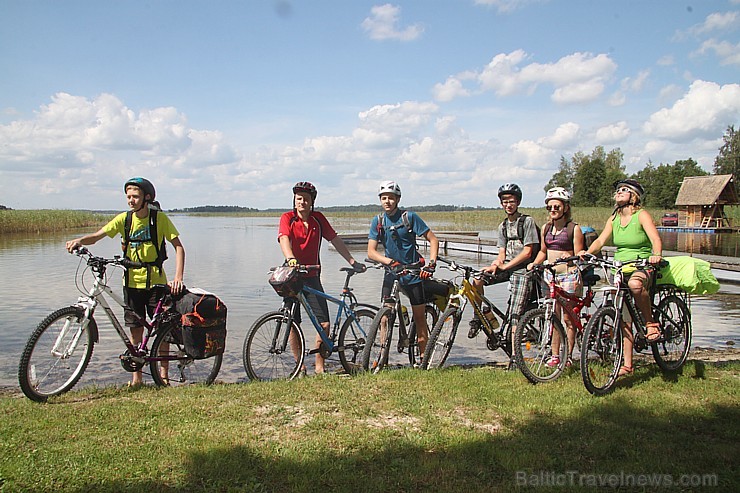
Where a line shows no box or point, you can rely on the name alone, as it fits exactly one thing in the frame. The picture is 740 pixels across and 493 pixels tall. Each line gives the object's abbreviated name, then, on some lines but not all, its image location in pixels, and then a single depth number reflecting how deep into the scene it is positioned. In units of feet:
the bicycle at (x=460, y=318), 18.62
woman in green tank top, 16.99
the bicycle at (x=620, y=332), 16.30
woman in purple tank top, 18.74
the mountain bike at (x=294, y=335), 18.06
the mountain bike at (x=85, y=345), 15.34
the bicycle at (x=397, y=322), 19.16
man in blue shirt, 19.81
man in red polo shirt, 19.06
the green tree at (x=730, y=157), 224.53
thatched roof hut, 146.41
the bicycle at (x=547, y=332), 16.99
